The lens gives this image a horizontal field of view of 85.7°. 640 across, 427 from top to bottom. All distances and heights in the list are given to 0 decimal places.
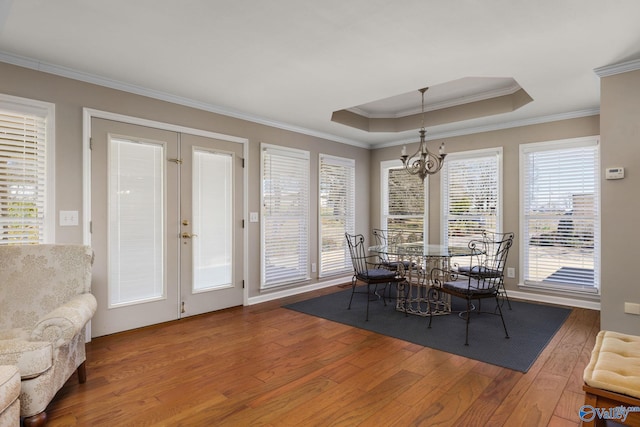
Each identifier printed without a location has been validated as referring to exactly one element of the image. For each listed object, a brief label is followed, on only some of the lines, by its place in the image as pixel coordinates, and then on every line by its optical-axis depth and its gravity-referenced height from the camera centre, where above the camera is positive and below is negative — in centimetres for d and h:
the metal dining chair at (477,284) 326 -73
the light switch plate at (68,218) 305 -4
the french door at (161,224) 330 -12
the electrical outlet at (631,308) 287 -80
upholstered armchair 183 -65
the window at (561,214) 423 -2
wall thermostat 293 +34
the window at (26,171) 279 +35
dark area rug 295 -119
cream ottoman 153 -80
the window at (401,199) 573 +24
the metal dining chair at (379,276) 400 -75
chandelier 408 +60
